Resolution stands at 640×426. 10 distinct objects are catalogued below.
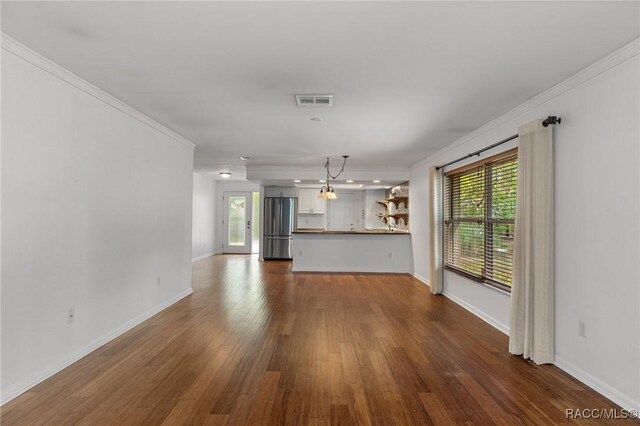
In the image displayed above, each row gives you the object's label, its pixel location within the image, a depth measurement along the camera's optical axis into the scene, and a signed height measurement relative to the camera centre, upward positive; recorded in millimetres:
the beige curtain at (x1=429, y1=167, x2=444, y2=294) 5383 -287
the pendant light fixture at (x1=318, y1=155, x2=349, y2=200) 6891 +646
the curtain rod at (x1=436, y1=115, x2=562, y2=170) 2808 +858
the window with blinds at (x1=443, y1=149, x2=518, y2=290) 3668 +20
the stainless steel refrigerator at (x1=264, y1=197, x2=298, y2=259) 9477 -302
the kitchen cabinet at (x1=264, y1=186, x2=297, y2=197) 9617 +698
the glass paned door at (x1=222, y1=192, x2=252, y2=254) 10734 -240
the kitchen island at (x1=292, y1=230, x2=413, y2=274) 7473 -789
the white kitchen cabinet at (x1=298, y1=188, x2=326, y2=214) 9930 +436
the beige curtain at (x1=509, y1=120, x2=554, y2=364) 2816 -268
